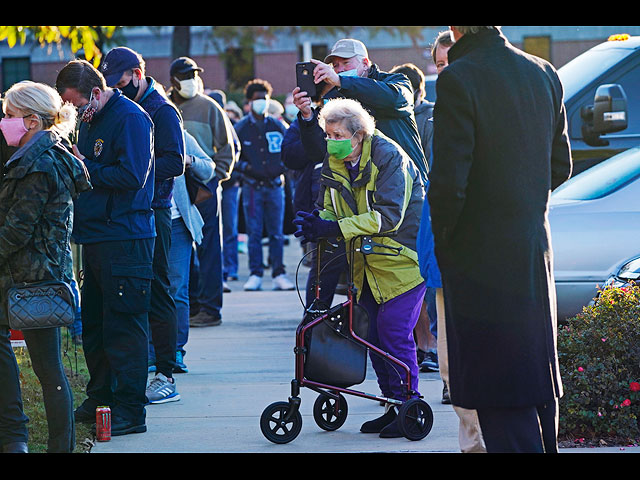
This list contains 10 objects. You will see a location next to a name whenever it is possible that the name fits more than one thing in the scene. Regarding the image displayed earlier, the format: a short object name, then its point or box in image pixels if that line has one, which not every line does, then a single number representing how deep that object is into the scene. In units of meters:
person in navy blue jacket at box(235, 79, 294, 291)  25.22
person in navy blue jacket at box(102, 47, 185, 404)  13.85
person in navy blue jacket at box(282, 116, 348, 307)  12.87
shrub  11.38
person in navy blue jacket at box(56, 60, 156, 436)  11.94
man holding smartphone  12.75
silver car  14.88
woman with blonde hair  10.10
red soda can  11.77
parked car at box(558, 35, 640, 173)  18.81
